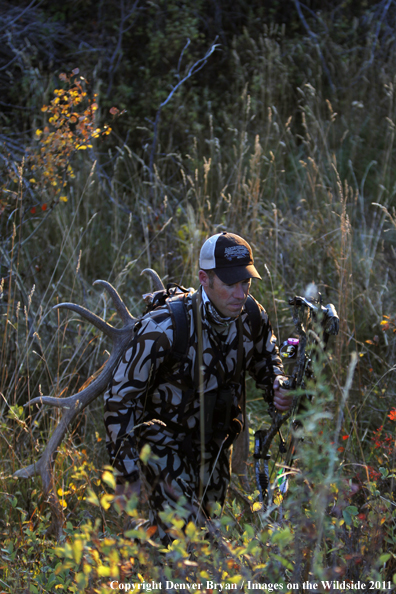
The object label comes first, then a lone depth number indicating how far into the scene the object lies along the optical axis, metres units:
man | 6.54
